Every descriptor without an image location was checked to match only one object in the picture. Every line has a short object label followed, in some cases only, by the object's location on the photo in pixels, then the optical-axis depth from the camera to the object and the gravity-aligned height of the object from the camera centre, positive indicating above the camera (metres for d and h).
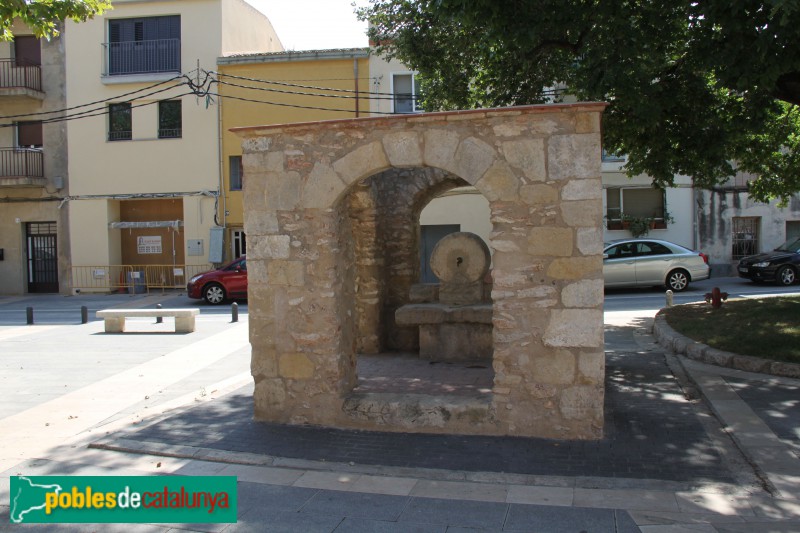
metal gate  23.28 -0.14
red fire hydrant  11.54 -1.01
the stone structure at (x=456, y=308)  9.03 -0.86
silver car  17.36 -0.63
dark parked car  17.47 -0.68
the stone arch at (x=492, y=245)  5.50 -0.06
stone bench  13.04 -1.31
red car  18.12 -0.97
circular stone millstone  9.32 -0.18
